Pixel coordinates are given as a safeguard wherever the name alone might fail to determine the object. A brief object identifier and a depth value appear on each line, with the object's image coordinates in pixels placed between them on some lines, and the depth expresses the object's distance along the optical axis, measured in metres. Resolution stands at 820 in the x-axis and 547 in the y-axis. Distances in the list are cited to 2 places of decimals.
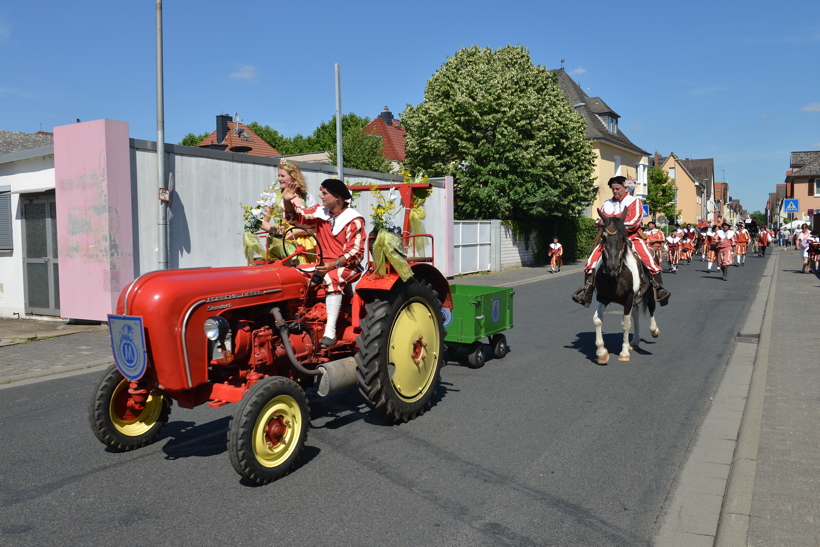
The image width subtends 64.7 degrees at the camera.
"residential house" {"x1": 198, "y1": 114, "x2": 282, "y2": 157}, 44.78
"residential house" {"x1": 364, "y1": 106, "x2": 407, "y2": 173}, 50.56
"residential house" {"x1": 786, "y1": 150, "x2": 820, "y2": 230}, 70.31
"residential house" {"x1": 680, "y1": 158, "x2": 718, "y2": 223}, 100.75
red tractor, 4.16
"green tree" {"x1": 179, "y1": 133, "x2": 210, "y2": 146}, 61.98
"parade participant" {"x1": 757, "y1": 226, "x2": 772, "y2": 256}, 38.56
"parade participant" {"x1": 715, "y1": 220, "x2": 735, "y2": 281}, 21.64
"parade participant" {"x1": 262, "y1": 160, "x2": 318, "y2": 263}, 6.07
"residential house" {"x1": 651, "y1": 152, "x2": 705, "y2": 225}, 85.56
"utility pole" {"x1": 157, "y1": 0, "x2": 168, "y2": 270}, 11.56
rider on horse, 8.73
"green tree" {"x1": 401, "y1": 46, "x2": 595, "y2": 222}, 27.06
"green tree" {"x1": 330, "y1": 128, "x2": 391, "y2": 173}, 39.34
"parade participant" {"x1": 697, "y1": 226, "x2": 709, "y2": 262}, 38.19
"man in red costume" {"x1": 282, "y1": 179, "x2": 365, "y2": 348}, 5.40
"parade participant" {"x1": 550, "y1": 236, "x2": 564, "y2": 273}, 27.13
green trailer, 7.80
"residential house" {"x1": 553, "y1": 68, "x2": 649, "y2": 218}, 43.33
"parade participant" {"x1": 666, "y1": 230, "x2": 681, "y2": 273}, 28.19
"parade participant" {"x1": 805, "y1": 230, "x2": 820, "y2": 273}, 23.66
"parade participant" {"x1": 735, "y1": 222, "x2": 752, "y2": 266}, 29.89
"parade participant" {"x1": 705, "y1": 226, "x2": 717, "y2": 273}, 25.87
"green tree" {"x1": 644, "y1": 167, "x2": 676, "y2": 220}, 59.19
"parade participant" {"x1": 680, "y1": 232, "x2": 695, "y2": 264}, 30.27
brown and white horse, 7.96
